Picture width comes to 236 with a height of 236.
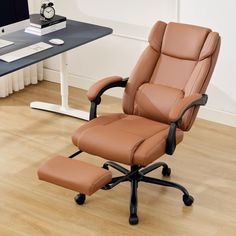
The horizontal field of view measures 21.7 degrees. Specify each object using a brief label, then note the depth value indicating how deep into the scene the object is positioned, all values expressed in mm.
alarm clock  4430
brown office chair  3387
